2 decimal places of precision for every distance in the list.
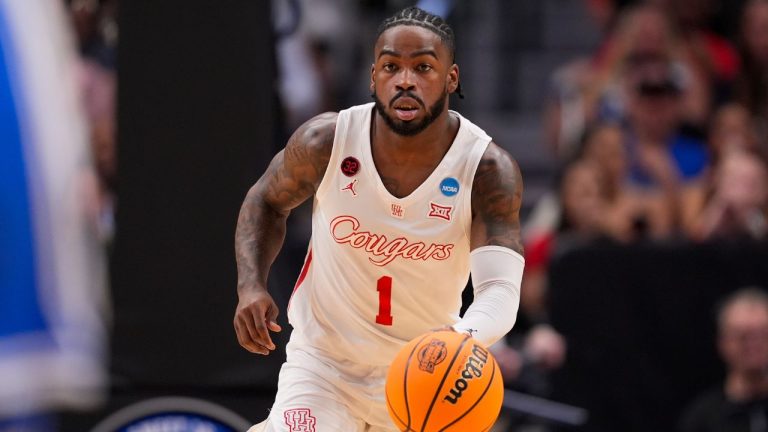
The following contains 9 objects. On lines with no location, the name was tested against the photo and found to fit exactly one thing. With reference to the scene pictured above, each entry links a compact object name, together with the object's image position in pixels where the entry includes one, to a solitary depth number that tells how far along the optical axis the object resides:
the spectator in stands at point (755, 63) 19.48
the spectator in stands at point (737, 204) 16.84
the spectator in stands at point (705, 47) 19.83
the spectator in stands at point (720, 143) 17.59
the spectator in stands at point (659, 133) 18.06
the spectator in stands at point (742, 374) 16.09
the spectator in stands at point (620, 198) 17.30
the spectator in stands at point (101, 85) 12.72
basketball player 9.19
